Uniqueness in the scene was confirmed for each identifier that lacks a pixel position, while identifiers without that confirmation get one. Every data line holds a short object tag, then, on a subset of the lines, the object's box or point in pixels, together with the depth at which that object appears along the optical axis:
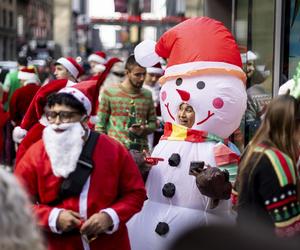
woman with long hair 3.52
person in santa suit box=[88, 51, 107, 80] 12.57
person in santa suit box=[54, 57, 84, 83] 8.14
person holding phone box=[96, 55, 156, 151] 7.56
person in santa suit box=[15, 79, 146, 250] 4.03
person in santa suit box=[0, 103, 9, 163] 8.73
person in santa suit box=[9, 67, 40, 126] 9.49
